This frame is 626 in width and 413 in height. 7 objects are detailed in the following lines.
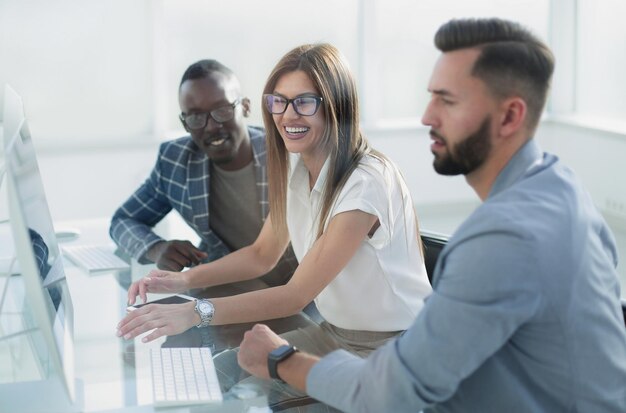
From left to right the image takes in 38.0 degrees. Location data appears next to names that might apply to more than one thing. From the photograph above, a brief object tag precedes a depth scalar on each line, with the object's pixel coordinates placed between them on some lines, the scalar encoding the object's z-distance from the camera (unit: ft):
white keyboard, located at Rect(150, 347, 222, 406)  5.37
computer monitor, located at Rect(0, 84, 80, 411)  4.31
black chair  7.41
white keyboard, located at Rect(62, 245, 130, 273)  8.64
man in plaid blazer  8.93
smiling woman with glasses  6.51
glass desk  5.44
